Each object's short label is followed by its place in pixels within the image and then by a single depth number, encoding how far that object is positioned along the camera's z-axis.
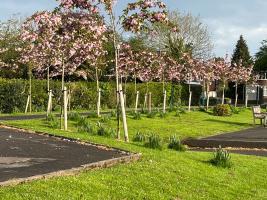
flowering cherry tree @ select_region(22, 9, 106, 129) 15.48
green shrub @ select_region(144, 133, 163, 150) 12.63
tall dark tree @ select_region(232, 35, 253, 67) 86.75
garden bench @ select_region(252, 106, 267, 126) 28.02
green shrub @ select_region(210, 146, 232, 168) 11.80
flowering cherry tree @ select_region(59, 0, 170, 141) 14.28
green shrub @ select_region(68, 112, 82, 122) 20.93
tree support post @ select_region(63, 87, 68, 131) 16.17
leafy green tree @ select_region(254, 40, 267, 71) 97.75
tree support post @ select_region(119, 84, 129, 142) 14.10
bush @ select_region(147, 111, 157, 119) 26.84
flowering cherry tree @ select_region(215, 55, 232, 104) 46.03
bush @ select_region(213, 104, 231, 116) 35.22
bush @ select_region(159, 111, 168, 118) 27.87
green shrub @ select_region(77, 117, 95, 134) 15.33
